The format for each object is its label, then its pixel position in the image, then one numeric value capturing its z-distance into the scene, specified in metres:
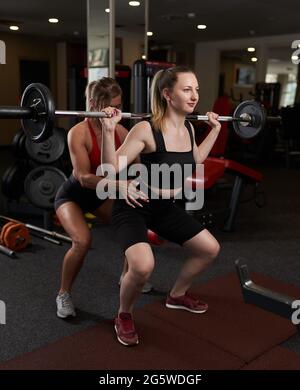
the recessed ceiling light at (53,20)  6.96
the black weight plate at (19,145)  3.36
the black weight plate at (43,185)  3.16
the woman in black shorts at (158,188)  1.55
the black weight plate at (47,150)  3.27
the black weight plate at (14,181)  3.46
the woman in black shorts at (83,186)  1.72
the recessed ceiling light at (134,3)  5.39
